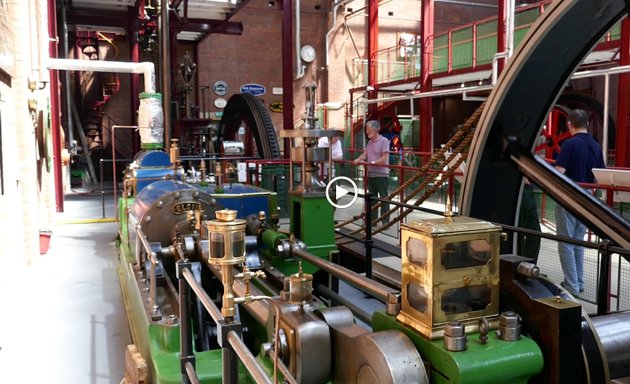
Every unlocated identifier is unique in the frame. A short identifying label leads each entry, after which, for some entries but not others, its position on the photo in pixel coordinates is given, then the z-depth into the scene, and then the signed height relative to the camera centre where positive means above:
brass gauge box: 1.17 -0.28
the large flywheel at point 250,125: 9.62 +0.47
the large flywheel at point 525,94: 2.55 +0.28
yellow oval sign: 17.12 +1.26
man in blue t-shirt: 4.14 -0.22
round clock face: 16.59 +2.85
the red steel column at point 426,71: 12.59 +1.77
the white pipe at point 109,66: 7.56 +1.23
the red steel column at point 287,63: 9.16 +1.44
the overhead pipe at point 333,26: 16.09 +3.68
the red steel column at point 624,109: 7.89 +0.52
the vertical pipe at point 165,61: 6.14 +0.97
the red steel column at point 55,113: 7.96 +0.52
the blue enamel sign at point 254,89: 16.66 +1.80
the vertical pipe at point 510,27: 7.63 +1.66
